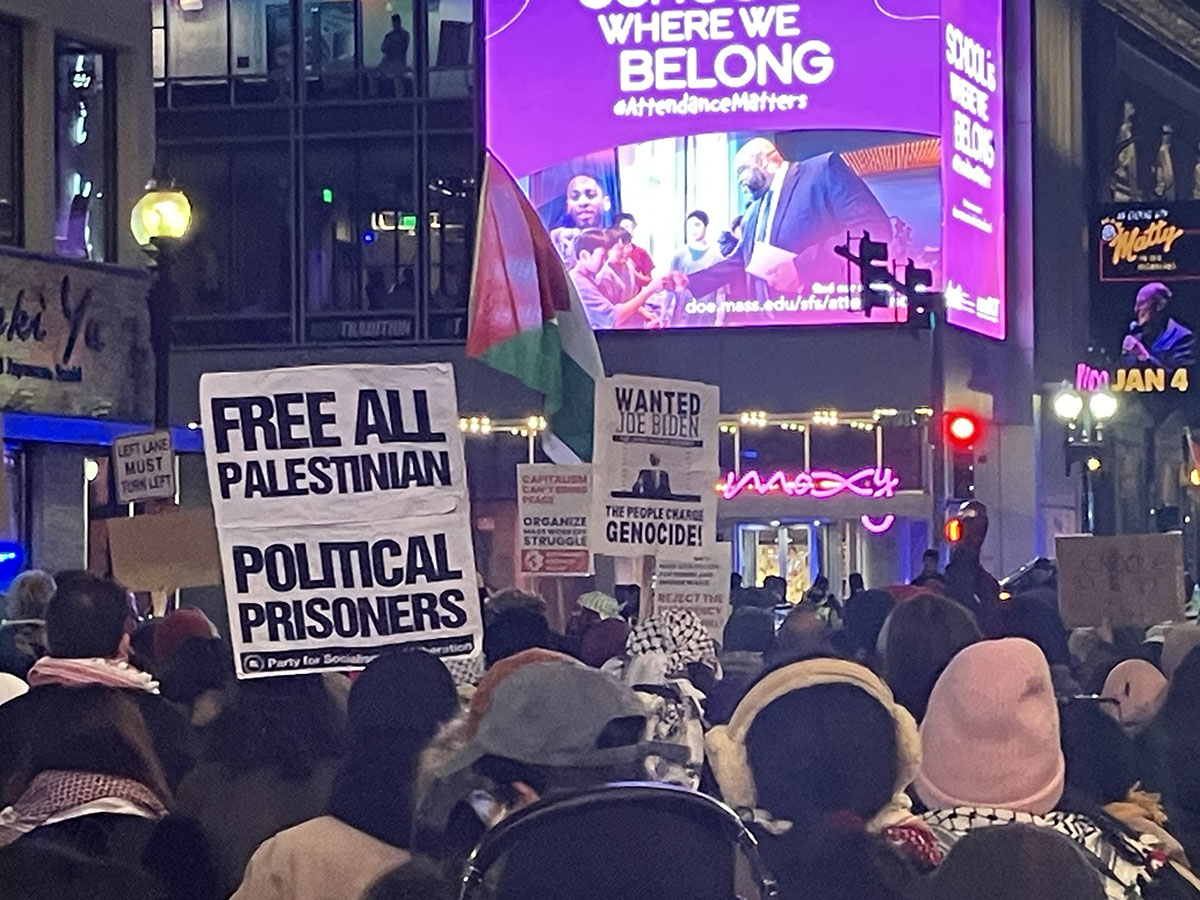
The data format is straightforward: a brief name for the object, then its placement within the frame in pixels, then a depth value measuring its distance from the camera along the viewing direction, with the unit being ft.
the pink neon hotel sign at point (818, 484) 136.67
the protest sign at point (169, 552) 38.14
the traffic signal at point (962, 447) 92.53
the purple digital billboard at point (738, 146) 136.56
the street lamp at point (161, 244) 59.77
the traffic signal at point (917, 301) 88.94
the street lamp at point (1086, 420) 121.60
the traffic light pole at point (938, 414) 93.68
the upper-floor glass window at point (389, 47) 141.69
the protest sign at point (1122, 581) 38.27
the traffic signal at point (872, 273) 86.74
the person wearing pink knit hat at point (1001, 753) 20.90
